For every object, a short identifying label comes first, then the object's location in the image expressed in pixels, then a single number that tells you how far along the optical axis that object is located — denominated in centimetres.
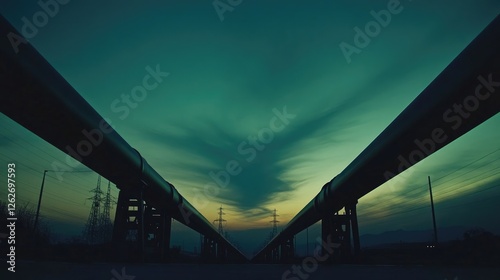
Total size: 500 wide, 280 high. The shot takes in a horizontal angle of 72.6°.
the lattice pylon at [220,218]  9111
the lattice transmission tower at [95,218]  5949
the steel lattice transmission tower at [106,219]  6375
